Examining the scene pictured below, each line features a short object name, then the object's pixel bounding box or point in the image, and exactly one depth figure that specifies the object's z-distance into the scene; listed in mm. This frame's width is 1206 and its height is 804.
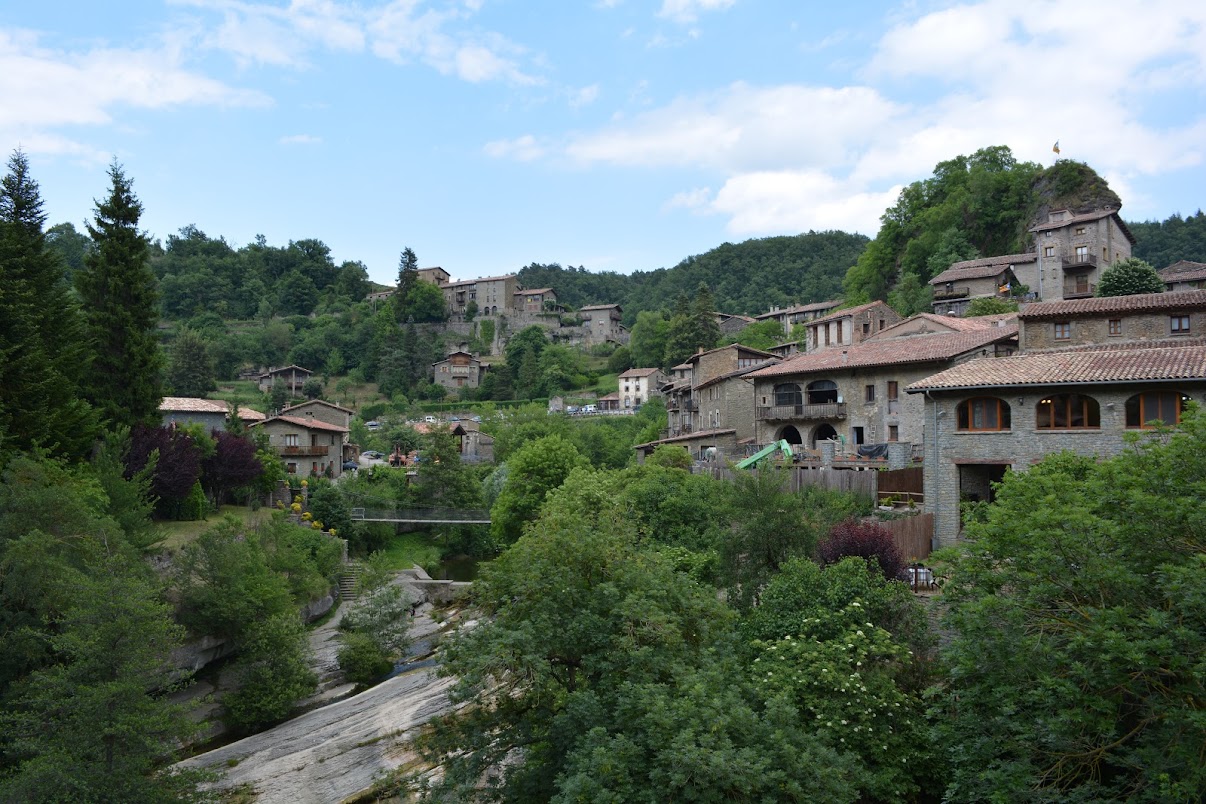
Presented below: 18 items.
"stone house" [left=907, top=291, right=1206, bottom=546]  23141
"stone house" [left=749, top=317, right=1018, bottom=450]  37219
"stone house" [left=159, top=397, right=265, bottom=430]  47094
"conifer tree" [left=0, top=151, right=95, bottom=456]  25984
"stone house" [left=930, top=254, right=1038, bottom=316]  63969
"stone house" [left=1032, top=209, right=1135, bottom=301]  60656
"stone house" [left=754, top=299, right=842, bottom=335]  92938
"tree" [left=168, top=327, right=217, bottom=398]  88000
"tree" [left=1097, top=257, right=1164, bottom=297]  50500
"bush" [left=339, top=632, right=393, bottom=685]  30541
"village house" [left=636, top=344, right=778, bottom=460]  48556
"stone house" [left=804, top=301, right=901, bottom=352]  55000
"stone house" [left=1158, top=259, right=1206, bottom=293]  58731
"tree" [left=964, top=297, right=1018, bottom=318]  56875
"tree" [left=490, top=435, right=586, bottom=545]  44500
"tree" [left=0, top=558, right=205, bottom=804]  15734
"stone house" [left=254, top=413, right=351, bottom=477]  55500
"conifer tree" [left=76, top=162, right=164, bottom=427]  33969
